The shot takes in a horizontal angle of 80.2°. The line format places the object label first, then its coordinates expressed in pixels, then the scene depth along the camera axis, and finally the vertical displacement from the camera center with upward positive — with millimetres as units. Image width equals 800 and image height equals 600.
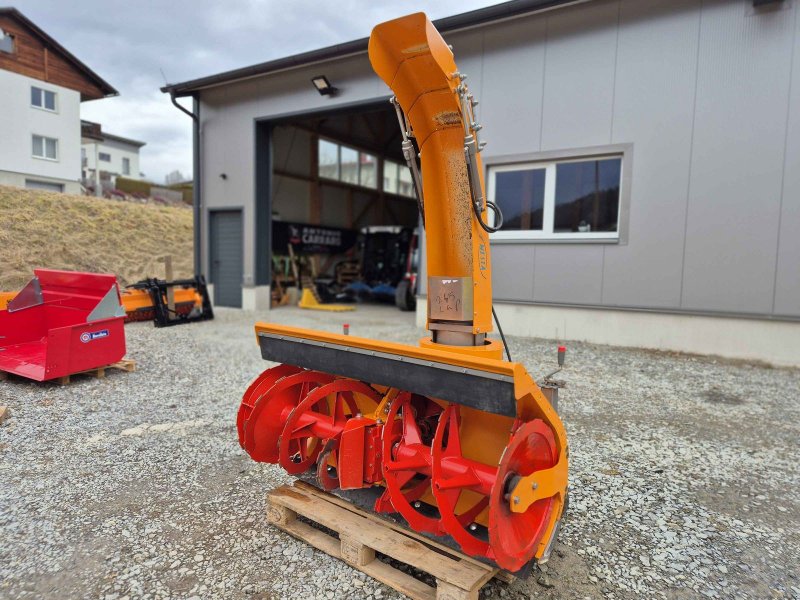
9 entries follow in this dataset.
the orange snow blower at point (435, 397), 1868 -644
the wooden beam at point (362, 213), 16859 +1781
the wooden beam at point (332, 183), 14000 +2589
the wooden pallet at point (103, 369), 4899 -1277
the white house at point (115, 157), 36688 +8369
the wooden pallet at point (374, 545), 1933 -1262
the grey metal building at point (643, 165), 6352 +1601
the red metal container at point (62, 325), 4758 -786
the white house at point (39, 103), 18344 +6235
